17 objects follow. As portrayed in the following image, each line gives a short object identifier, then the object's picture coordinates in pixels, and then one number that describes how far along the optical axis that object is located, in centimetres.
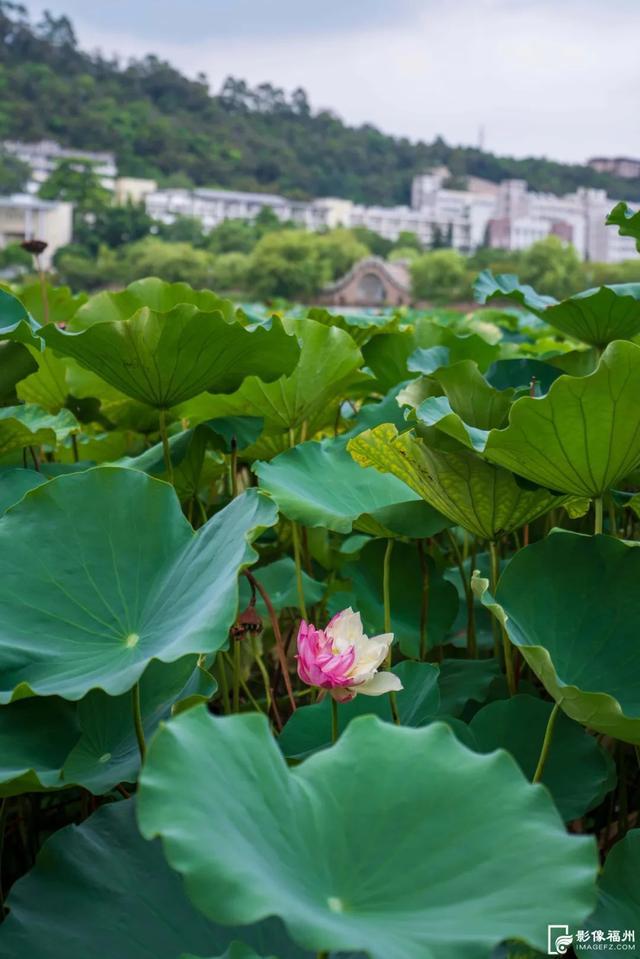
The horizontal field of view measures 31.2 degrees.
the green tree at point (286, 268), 9554
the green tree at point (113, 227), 12055
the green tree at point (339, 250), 10801
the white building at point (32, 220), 11584
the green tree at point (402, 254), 12649
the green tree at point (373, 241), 13863
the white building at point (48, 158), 13912
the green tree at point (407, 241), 14425
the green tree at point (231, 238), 11861
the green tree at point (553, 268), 9027
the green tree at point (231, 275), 9762
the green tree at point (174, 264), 9492
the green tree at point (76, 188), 12429
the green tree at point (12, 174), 12609
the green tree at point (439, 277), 10067
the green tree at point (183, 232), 12332
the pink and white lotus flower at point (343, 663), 173
